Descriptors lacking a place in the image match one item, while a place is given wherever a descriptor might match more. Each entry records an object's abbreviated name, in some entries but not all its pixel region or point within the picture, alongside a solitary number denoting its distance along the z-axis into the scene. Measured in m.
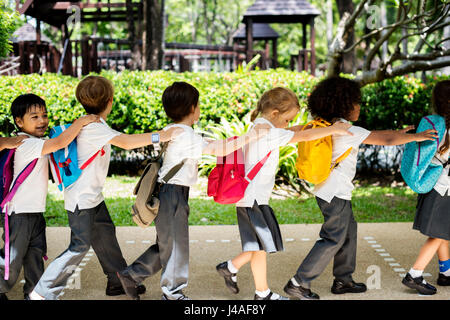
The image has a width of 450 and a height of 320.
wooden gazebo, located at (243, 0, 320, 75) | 14.59
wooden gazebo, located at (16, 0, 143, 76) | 12.27
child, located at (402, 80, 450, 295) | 3.76
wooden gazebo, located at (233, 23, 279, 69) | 20.06
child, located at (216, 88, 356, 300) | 3.51
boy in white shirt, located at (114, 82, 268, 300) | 3.43
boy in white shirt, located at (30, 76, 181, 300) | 3.44
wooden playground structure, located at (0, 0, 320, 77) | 12.38
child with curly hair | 3.62
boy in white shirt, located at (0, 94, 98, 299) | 3.57
